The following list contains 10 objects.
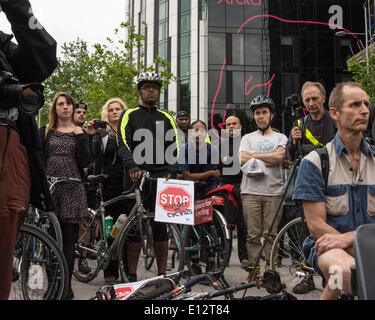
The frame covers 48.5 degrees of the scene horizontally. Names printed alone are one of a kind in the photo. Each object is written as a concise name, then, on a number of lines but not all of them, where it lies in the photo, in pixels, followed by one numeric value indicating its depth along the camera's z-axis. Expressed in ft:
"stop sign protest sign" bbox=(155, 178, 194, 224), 14.40
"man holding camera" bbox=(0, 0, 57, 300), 6.90
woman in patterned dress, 14.21
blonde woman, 17.61
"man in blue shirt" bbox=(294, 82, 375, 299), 8.49
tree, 66.13
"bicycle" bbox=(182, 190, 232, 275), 16.34
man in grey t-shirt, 16.56
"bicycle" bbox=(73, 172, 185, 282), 14.82
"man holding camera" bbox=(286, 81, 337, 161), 14.55
